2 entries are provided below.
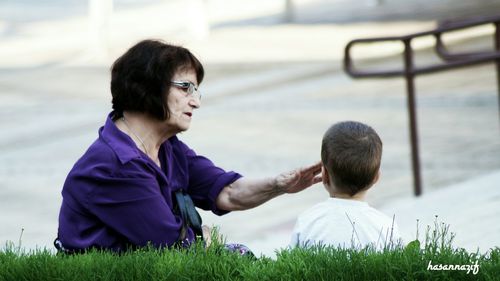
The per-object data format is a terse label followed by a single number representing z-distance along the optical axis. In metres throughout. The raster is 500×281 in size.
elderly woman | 9.02
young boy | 9.02
